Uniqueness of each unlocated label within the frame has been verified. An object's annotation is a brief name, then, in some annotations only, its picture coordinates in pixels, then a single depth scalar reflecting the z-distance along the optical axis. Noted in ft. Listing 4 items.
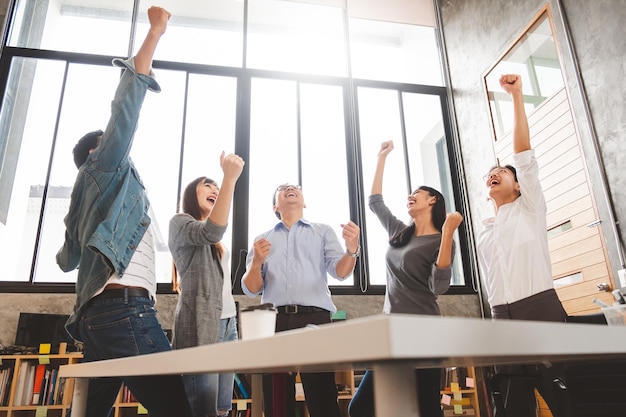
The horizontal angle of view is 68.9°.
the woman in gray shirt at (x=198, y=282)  4.35
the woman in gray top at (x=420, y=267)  5.23
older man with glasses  5.17
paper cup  2.66
